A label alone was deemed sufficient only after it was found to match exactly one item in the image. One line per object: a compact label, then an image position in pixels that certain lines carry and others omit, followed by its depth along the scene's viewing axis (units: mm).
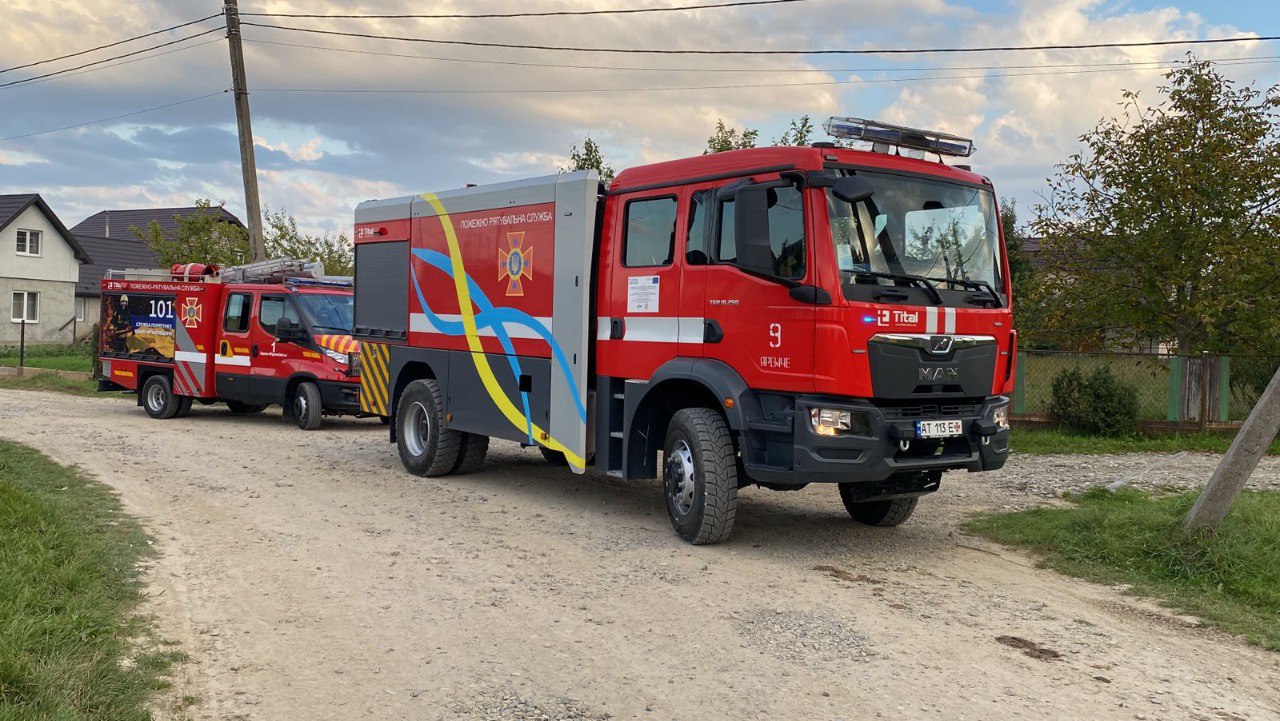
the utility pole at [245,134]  21281
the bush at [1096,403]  15719
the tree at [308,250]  32781
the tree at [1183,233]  15742
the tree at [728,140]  22734
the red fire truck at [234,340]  15766
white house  43531
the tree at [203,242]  27984
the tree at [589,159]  25656
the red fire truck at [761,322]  7242
